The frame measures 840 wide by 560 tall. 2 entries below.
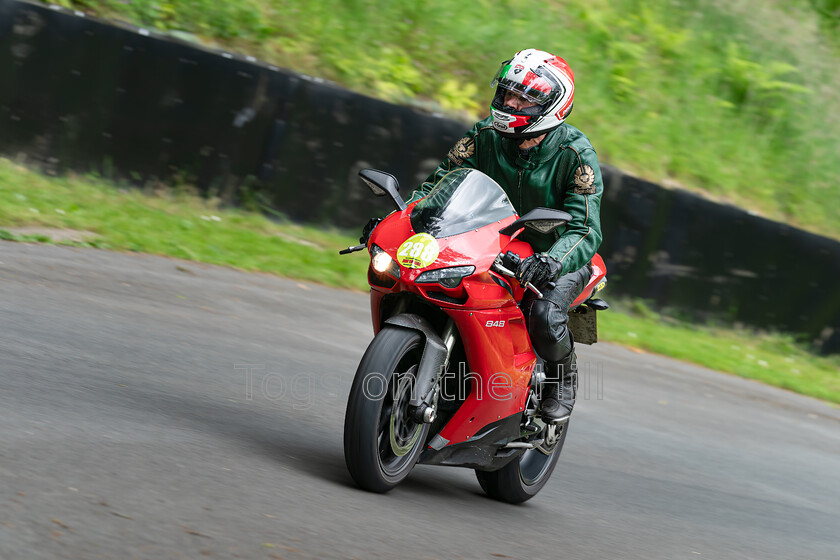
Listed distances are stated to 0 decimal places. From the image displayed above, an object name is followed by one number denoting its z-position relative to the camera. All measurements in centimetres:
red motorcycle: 891
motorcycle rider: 1001
